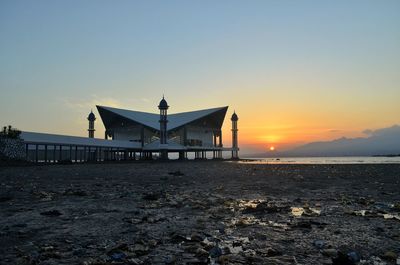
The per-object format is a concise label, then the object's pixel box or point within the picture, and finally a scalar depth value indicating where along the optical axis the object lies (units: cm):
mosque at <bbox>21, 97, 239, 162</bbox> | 8219
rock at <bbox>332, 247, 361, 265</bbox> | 427
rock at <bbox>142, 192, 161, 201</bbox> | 1064
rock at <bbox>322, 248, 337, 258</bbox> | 474
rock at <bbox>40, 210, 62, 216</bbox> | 781
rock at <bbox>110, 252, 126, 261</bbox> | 448
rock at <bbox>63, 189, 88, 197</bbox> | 1153
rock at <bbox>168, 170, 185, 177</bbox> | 2455
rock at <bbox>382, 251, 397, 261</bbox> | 461
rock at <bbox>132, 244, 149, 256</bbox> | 482
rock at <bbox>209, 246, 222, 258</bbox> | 466
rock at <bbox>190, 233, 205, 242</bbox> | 555
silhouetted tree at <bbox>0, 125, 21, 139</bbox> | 4109
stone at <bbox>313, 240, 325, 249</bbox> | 521
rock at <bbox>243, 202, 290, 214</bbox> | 847
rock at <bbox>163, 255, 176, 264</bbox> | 440
